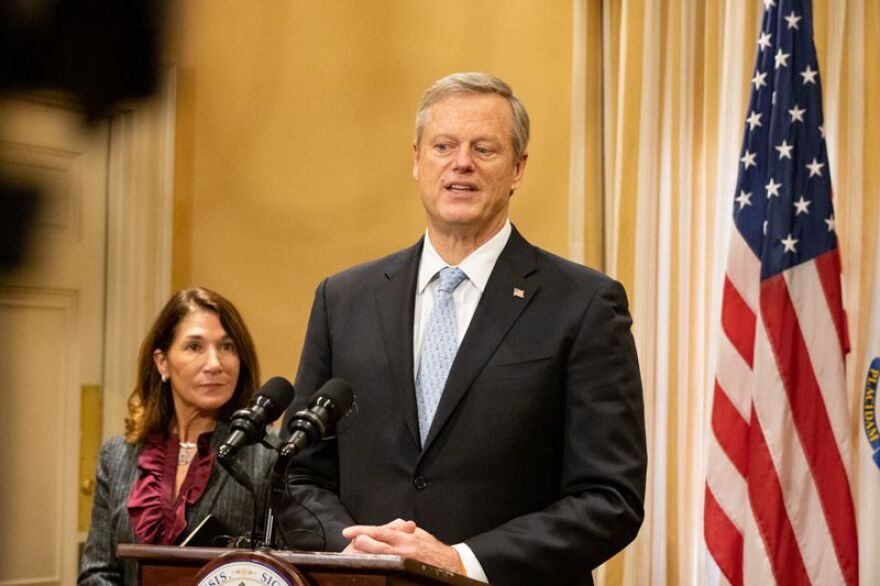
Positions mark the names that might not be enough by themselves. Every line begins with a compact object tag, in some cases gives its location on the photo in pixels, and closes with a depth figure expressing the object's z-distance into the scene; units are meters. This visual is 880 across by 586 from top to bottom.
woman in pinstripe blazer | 6.31
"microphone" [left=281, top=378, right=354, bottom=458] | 3.48
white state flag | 7.09
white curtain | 7.98
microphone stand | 3.55
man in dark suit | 4.37
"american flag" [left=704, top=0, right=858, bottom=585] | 6.97
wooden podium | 3.22
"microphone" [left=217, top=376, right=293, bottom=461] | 3.50
